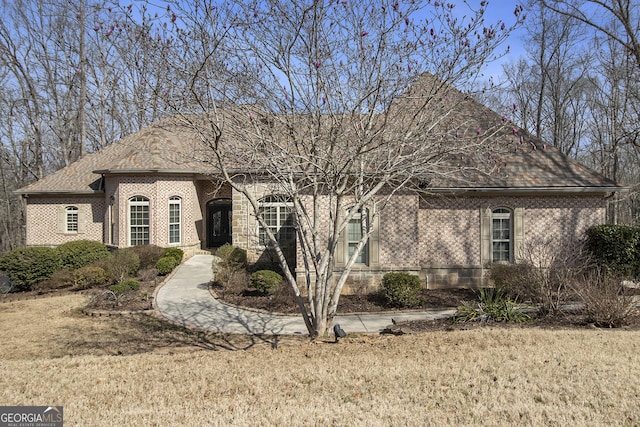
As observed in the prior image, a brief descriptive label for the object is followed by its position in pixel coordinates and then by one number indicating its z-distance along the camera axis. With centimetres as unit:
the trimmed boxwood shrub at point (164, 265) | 1638
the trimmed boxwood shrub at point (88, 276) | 1545
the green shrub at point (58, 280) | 1580
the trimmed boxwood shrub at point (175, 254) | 1732
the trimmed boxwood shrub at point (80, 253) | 1706
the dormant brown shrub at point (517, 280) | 1012
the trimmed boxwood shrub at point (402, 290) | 1193
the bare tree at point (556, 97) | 2788
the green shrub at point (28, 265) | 1602
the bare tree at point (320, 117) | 719
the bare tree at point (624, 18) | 1580
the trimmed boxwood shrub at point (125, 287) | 1323
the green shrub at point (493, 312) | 934
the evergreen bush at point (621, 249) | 1292
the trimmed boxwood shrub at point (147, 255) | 1717
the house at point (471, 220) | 1356
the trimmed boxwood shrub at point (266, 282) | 1291
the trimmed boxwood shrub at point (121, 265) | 1556
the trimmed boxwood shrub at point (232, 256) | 1493
